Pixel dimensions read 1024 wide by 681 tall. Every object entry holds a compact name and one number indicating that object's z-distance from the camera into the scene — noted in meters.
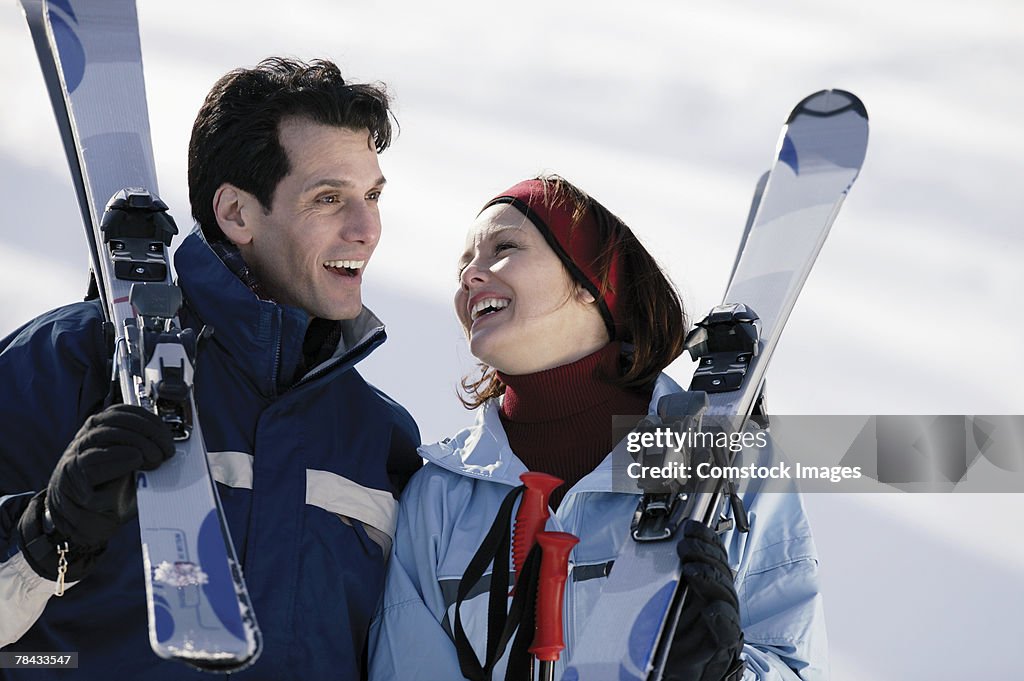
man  4.70
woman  5.25
